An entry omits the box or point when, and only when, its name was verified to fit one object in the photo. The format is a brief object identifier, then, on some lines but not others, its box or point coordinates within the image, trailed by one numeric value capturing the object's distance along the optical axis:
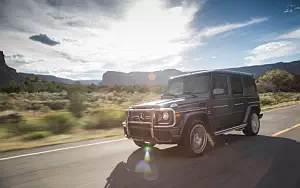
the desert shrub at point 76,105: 13.96
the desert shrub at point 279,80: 67.35
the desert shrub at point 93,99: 31.03
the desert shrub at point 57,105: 21.40
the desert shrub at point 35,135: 8.21
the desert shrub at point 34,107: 20.45
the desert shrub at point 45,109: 18.92
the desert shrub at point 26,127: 9.11
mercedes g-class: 4.87
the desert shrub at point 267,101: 27.79
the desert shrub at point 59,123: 9.85
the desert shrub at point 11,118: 12.10
